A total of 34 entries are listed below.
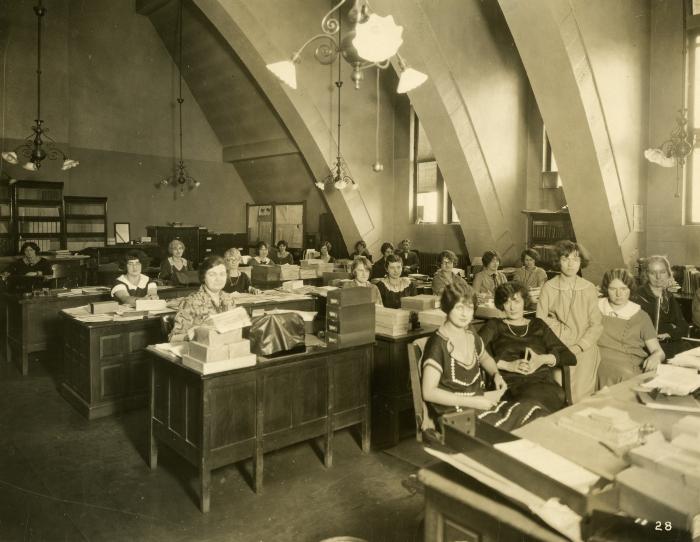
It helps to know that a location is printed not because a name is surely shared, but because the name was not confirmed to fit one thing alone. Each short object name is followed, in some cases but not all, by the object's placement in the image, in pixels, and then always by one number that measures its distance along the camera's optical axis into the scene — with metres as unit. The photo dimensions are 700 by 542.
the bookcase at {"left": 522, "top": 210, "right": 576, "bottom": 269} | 10.59
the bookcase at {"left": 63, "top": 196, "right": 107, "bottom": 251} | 13.45
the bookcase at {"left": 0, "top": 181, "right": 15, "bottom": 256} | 12.35
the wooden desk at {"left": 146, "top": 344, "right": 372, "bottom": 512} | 3.58
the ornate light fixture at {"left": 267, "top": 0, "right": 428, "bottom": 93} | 3.36
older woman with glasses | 5.01
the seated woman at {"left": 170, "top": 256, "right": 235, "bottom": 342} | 4.18
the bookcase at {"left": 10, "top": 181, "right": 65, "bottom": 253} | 12.43
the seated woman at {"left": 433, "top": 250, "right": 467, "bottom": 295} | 7.31
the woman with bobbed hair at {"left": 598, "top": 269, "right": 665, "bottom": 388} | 4.19
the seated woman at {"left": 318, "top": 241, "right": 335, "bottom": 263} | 12.11
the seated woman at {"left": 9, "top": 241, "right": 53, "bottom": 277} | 8.59
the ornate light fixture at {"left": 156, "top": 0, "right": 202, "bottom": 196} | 14.04
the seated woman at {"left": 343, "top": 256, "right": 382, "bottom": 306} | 6.23
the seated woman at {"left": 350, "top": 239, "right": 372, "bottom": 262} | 11.68
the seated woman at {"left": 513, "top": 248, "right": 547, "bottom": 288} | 8.16
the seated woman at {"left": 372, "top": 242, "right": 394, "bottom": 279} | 10.23
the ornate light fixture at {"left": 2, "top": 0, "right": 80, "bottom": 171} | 9.80
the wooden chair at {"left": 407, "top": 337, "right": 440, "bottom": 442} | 3.35
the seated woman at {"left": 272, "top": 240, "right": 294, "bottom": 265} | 11.97
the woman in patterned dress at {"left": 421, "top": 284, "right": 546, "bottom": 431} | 3.23
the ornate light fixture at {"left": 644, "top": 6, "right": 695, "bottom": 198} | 8.55
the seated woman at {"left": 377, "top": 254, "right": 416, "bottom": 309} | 6.41
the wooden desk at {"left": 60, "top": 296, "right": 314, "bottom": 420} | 5.20
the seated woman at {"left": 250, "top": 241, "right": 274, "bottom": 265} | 10.66
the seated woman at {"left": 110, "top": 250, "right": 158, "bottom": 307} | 6.06
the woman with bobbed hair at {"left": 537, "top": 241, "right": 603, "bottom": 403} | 4.25
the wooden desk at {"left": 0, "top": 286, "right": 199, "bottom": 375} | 6.69
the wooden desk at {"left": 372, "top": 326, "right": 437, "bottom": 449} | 4.57
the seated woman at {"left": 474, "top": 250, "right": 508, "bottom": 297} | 7.59
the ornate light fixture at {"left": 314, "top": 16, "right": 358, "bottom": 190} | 11.65
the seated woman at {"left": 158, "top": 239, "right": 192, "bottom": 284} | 7.81
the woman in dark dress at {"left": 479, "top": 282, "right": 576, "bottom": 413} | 3.94
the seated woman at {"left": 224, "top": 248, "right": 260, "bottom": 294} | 7.26
